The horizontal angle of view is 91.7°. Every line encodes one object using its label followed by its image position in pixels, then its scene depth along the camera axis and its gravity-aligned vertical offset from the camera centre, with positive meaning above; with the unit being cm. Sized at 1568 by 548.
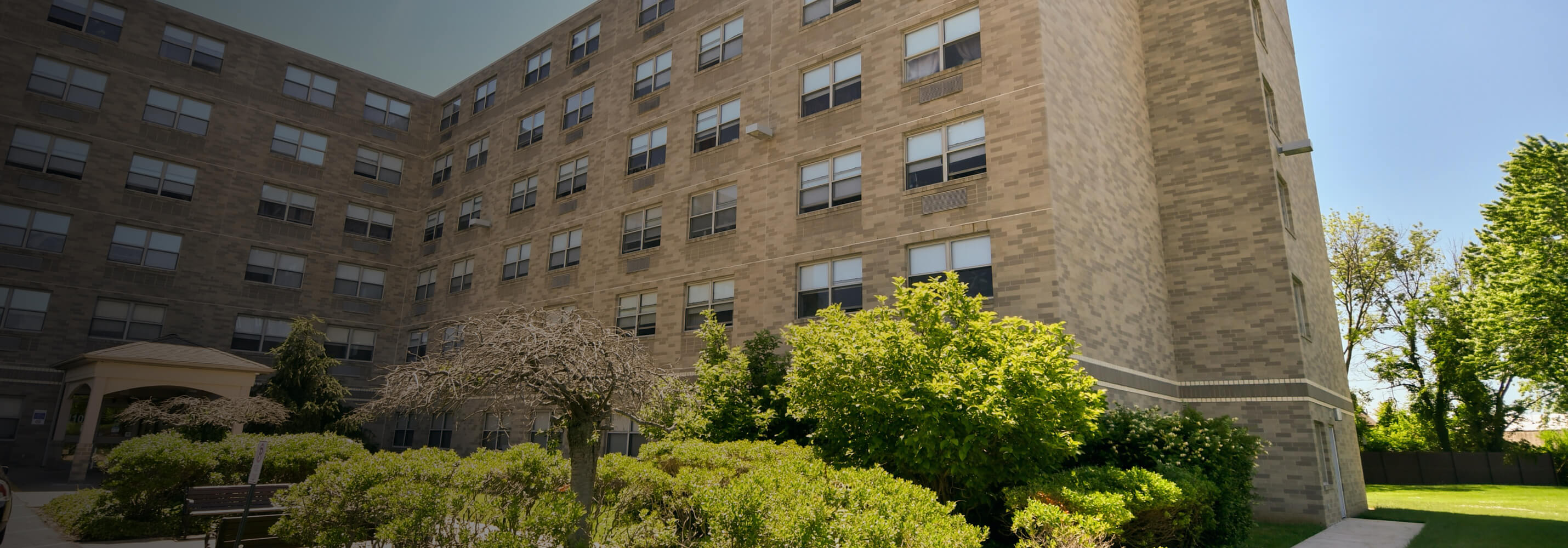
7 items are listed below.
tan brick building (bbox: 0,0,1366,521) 1745 +719
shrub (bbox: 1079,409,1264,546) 1383 -22
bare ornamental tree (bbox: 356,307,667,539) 929 +57
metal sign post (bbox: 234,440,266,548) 905 -66
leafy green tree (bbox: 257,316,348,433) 2600 +113
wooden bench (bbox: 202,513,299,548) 998 -151
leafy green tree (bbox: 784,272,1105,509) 1155 +62
